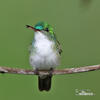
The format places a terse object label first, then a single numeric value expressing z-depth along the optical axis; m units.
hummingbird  4.86
